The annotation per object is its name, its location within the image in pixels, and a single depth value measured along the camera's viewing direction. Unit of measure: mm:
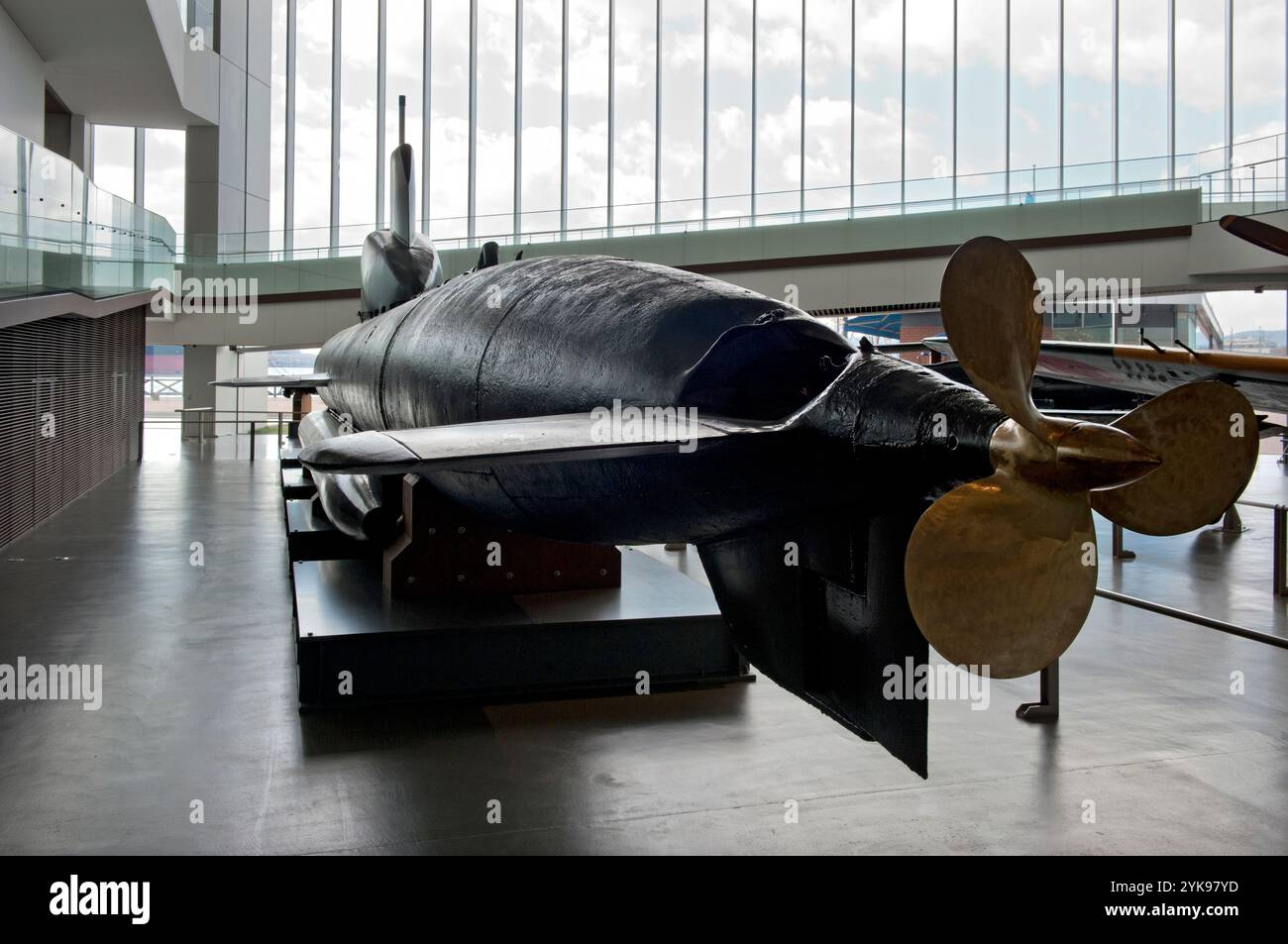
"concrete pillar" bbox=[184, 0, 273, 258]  24000
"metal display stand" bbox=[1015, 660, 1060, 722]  5465
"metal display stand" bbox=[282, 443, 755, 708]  5219
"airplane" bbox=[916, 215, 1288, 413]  8055
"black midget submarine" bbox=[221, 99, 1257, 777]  2488
